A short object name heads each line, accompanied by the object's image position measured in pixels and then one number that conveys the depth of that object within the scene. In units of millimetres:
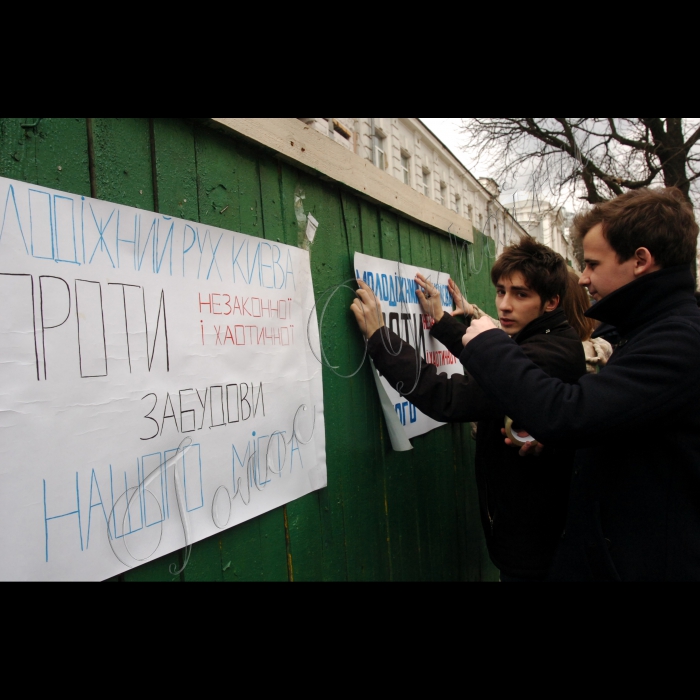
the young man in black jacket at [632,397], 1114
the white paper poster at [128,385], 831
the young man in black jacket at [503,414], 1758
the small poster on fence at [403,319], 1949
